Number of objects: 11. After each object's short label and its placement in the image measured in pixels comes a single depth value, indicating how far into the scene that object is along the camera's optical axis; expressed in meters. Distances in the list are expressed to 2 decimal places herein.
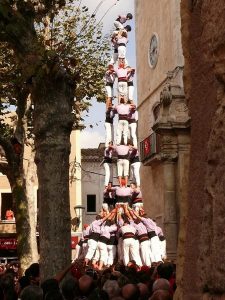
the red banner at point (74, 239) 32.62
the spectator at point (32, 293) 5.12
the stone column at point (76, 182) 38.81
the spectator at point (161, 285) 5.48
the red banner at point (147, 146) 24.14
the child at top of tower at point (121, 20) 21.39
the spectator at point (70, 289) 5.68
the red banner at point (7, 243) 35.25
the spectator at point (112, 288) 5.78
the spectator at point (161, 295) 4.85
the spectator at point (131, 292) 5.33
